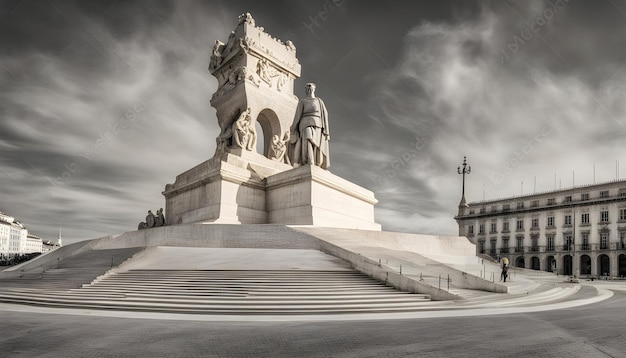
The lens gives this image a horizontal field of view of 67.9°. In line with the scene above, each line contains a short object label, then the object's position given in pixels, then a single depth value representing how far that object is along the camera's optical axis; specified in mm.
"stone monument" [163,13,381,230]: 24109
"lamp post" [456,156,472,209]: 54812
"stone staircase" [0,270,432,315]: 11023
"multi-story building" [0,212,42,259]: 91812
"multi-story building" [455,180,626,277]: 51781
